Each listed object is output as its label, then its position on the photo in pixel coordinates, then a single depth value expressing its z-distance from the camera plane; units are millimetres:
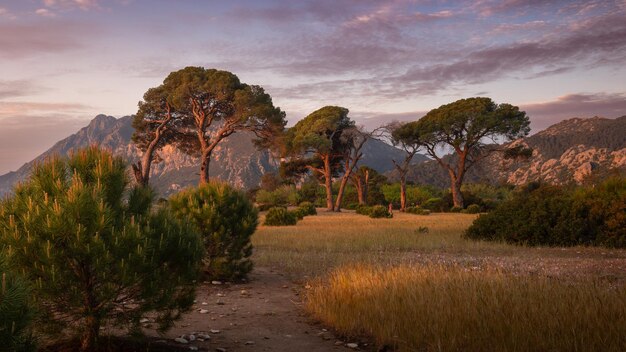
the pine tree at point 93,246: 4844
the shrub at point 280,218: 28766
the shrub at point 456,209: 43406
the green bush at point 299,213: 32028
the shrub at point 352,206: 51962
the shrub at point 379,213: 34281
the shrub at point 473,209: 41031
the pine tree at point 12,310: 3365
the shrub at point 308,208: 38347
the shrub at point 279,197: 56219
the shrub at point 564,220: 16800
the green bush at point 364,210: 38406
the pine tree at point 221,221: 10969
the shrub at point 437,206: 46447
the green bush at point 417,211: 40238
